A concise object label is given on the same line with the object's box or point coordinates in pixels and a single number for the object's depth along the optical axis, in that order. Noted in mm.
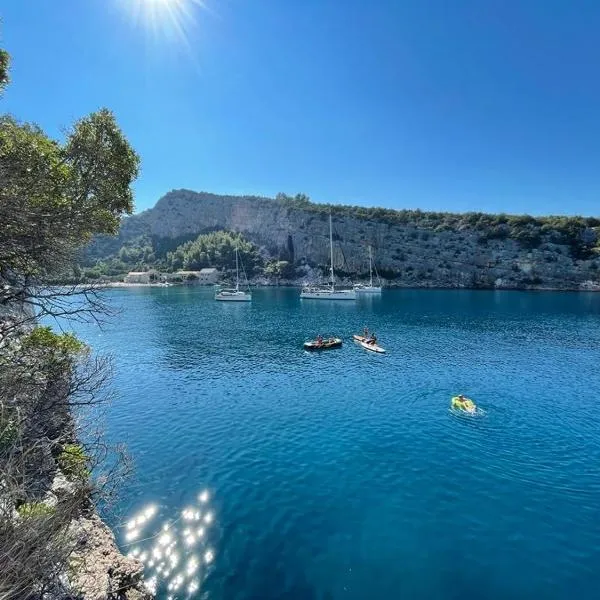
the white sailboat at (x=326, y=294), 89312
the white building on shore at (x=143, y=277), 159375
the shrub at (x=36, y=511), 7049
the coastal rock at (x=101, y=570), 9062
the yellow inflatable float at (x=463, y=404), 24531
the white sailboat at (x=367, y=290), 103750
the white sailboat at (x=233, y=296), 90375
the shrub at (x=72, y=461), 12375
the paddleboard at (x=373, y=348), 40531
